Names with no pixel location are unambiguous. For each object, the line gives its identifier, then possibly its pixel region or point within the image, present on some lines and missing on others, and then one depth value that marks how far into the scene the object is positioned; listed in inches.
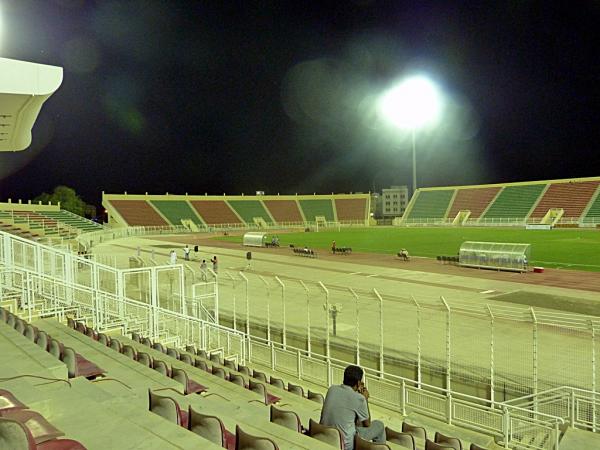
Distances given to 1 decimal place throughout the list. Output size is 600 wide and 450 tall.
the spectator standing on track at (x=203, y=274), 670.5
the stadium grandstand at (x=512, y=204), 2977.4
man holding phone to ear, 209.0
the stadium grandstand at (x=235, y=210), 3149.6
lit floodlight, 3203.7
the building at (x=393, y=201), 5442.9
